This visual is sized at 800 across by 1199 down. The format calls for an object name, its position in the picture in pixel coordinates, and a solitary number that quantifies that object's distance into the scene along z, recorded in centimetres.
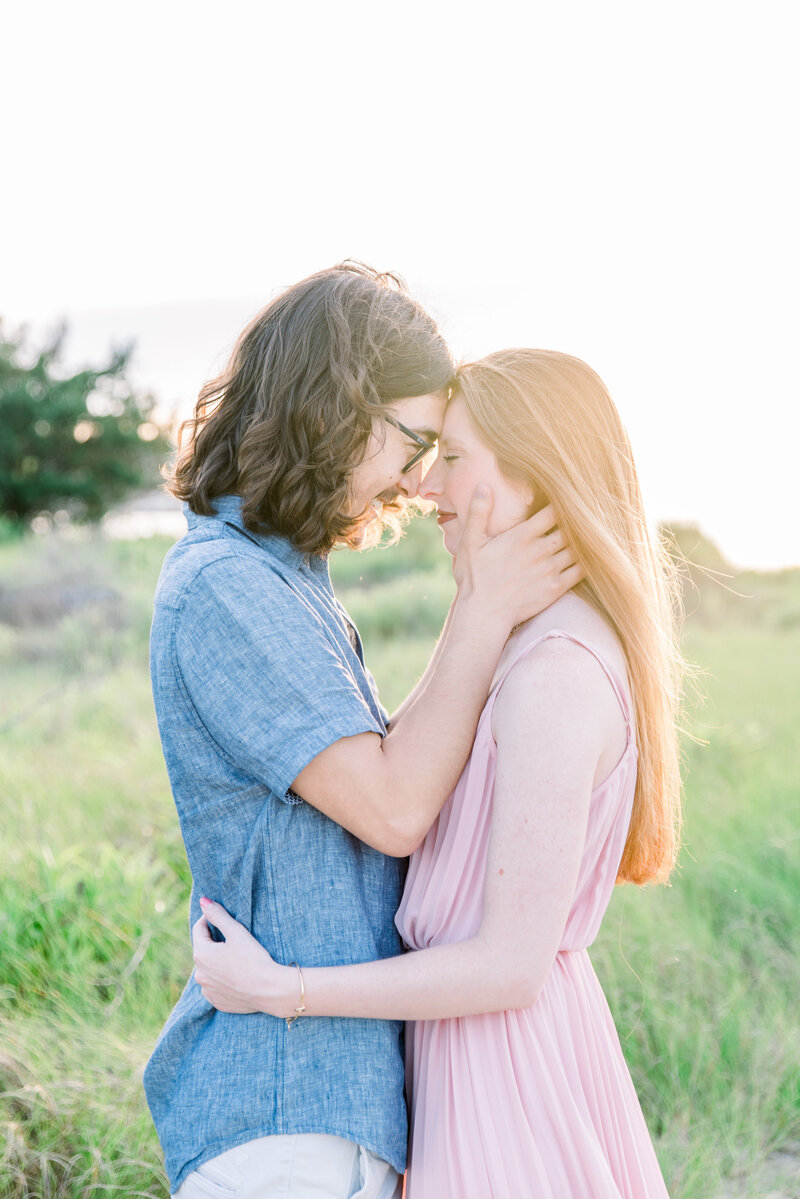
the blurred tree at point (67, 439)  2184
